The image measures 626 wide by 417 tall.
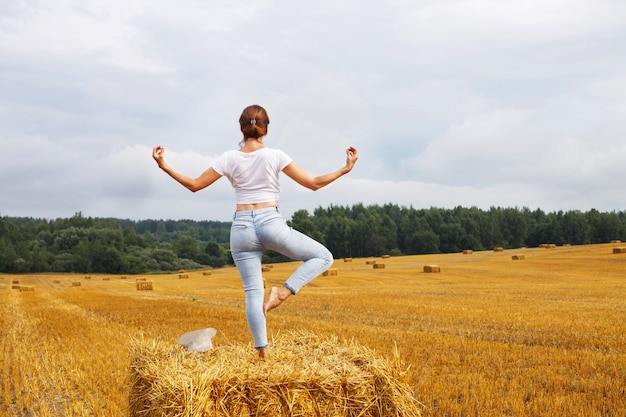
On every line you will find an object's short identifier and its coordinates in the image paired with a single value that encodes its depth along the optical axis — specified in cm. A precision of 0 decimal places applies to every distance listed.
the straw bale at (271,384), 435
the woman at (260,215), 502
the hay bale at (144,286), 3755
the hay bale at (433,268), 4131
